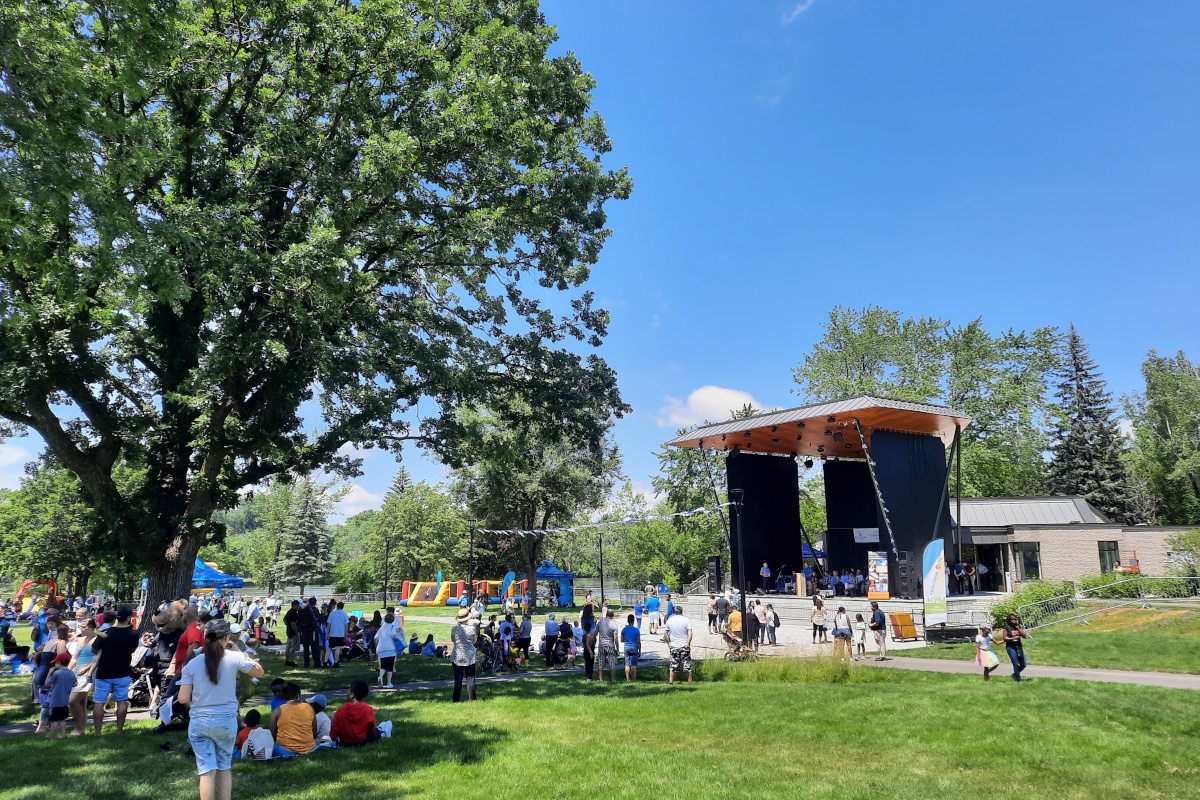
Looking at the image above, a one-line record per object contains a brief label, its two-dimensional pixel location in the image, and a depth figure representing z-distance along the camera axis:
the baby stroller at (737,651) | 17.00
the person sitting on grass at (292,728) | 7.86
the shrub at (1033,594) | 22.80
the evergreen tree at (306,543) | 58.50
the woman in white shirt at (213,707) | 5.43
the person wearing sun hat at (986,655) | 13.45
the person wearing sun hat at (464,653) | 11.55
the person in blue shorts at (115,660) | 8.73
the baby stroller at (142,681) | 10.63
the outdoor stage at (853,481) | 28.41
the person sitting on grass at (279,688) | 7.92
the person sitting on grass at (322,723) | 8.30
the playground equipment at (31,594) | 32.06
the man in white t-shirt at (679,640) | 14.20
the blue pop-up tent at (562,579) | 46.19
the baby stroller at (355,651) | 18.34
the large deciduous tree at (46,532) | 36.31
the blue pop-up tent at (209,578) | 26.95
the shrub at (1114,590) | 23.80
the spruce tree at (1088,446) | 49.38
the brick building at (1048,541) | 32.56
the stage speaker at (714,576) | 33.72
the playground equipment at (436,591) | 45.66
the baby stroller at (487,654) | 16.41
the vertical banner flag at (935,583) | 20.25
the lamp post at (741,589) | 17.95
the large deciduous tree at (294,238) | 12.48
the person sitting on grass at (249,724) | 7.80
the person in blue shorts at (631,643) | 14.95
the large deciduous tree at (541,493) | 43.19
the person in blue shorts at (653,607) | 29.09
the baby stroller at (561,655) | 17.70
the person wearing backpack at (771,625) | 21.47
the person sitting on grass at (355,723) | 8.34
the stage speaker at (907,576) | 28.01
